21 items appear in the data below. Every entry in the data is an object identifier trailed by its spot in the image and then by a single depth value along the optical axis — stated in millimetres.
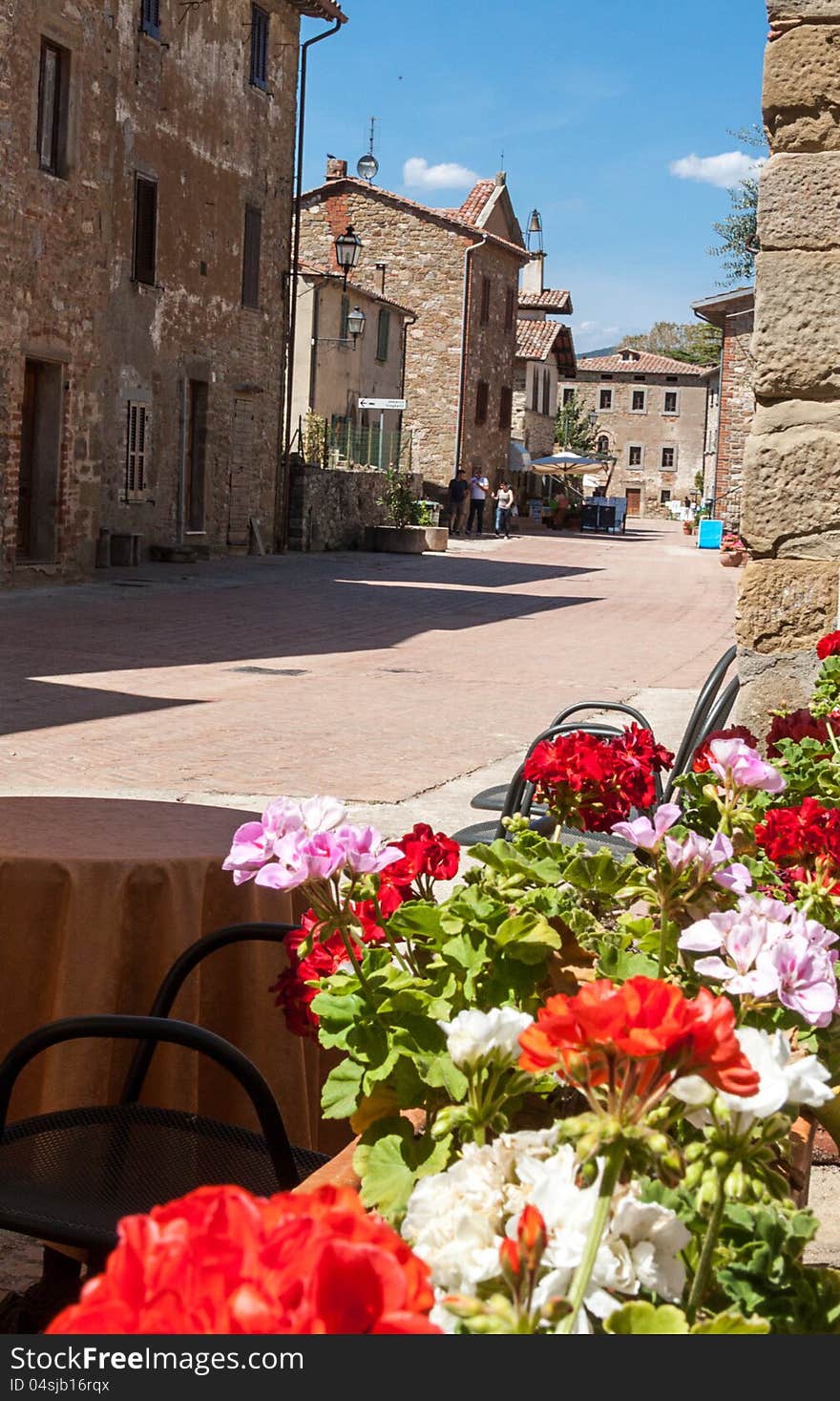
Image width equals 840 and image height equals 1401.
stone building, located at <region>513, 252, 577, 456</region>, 55219
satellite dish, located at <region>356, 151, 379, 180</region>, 41438
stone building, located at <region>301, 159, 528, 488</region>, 41656
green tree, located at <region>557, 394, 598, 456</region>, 66438
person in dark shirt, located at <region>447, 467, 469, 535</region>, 41125
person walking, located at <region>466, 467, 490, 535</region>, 41656
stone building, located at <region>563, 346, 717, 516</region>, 78312
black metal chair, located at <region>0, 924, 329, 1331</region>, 2146
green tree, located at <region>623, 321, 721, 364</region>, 82688
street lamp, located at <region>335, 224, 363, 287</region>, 26859
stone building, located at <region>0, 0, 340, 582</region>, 17375
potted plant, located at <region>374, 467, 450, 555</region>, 31250
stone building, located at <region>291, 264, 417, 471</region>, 32781
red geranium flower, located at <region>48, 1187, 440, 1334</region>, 773
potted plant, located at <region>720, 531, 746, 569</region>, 31734
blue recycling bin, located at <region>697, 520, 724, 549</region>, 40969
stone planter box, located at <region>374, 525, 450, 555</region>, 31219
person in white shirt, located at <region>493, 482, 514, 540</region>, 40344
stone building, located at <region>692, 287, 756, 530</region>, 38406
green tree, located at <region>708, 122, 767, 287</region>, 45750
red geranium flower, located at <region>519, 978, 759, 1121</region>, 981
